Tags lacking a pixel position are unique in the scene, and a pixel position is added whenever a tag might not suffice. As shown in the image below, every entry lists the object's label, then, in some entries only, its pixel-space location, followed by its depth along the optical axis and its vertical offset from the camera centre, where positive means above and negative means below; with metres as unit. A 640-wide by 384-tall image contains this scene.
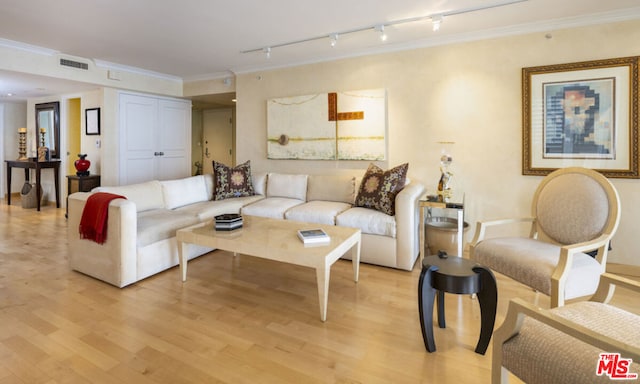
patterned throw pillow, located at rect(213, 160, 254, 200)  4.26 -0.06
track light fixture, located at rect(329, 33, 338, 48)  3.65 +1.53
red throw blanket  2.73 -0.33
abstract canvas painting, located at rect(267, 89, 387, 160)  4.16 +0.68
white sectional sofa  2.75 -0.39
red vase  5.41 +0.21
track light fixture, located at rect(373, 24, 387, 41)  3.39 +1.51
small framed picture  5.57 +0.97
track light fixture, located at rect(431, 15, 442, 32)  3.12 +1.46
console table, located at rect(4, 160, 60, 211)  6.03 +0.21
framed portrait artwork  3.05 +0.55
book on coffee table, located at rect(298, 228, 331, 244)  2.47 -0.45
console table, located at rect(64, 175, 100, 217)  5.42 -0.08
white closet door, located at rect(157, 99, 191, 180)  6.13 +0.72
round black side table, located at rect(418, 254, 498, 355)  1.80 -0.62
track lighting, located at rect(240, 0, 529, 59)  2.95 +1.51
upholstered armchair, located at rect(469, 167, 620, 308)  1.91 -0.44
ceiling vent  4.48 +1.57
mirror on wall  6.39 +1.01
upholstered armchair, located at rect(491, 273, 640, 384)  1.03 -0.59
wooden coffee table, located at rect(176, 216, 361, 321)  2.24 -0.50
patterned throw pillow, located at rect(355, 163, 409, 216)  3.38 -0.13
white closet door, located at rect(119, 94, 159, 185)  5.47 +0.69
